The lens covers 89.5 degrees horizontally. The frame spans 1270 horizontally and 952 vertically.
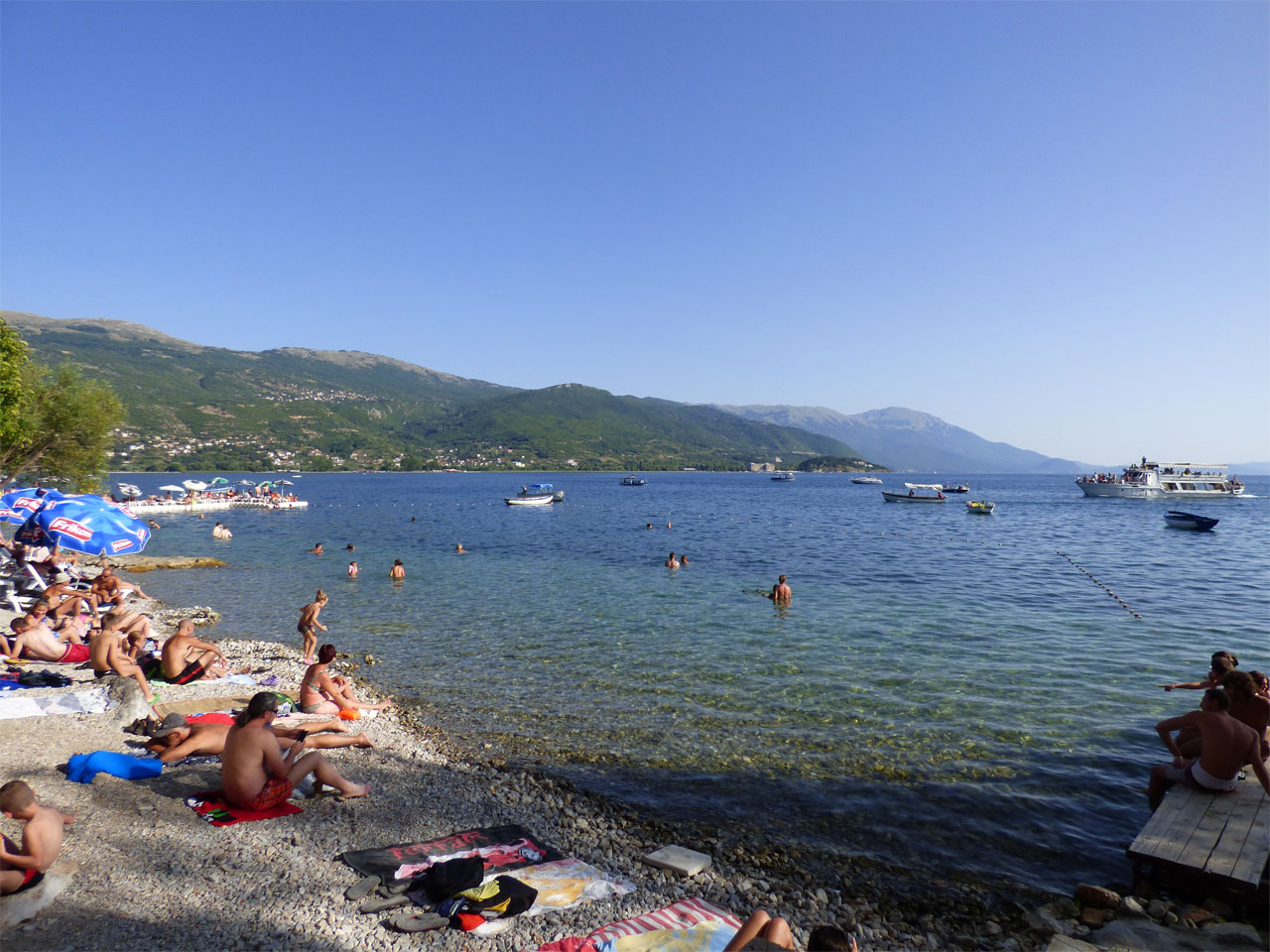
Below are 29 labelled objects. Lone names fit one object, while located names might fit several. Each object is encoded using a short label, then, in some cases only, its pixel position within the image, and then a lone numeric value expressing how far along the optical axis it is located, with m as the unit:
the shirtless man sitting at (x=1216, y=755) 8.77
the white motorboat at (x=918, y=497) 93.44
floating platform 65.25
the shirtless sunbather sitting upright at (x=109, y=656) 13.03
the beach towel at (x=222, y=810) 7.66
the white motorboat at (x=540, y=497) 85.12
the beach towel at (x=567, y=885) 6.50
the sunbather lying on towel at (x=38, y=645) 14.12
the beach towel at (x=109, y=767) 8.48
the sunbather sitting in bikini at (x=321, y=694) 12.02
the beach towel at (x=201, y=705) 11.79
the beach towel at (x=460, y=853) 6.80
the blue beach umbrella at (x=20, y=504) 19.33
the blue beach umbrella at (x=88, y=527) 16.59
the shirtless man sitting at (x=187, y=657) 13.77
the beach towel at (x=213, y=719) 11.17
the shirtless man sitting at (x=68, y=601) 16.59
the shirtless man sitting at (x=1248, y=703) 9.56
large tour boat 91.69
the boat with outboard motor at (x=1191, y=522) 56.38
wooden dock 7.34
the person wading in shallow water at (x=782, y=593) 24.39
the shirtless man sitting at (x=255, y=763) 7.93
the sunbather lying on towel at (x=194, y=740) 9.23
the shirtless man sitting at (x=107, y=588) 20.07
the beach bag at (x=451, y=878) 6.22
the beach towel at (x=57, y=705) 10.84
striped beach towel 5.77
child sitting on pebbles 5.73
